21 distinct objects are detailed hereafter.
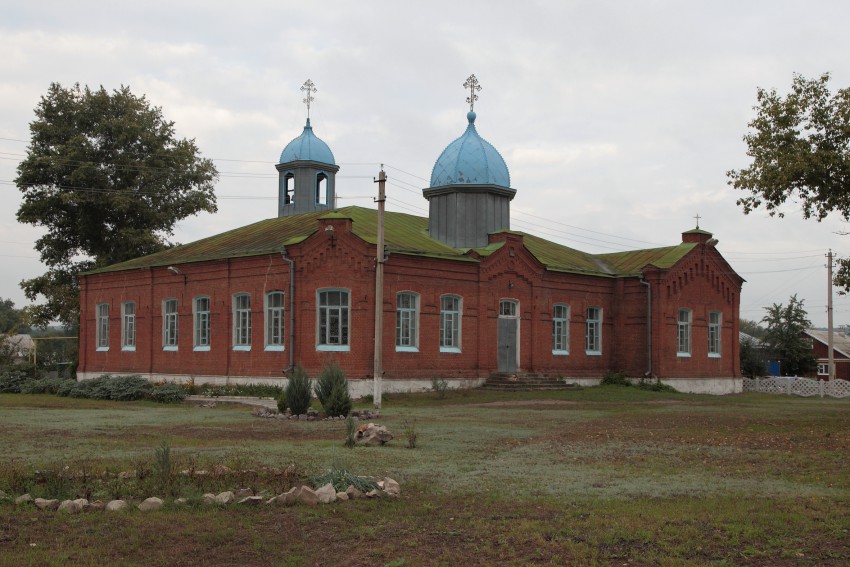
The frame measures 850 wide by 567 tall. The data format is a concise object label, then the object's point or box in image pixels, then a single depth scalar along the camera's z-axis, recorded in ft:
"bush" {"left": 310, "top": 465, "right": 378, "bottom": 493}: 32.27
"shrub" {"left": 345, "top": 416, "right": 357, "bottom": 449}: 46.84
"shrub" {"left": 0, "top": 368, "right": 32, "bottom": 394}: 116.67
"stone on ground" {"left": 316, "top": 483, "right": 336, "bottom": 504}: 30.83
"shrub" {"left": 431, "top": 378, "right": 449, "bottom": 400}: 95.50
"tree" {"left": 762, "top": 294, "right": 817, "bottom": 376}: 164.96
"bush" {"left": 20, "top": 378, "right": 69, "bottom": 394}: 112.38
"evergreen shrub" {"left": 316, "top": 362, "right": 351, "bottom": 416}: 67.72
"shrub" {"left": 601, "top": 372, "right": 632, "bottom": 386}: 118.42
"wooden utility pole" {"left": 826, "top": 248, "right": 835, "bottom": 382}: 135.74
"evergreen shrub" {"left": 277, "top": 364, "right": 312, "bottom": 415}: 68.33
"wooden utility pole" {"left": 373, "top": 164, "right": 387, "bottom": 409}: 79.20
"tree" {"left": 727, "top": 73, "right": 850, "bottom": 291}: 63.00
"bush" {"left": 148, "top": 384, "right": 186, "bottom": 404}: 93.09
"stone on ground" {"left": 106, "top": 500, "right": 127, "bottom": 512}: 29.30
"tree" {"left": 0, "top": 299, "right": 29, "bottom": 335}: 335.94
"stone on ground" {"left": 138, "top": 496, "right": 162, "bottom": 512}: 29.40
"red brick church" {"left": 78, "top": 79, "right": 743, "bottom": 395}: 96.99
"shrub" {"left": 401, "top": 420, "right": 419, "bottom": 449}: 47.62
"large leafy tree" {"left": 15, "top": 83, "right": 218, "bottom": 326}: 137.90
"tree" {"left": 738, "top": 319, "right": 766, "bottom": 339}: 383.04
